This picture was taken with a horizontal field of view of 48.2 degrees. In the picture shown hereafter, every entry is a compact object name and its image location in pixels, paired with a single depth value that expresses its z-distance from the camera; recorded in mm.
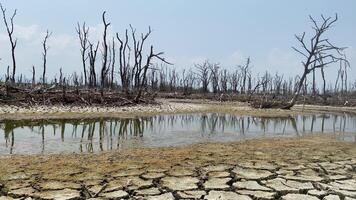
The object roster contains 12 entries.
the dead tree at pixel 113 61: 44862
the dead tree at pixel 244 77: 63319
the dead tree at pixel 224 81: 61222
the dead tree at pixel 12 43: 30141
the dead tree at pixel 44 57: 38469
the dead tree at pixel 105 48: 28345
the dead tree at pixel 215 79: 60025
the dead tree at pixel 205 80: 62181
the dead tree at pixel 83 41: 41031
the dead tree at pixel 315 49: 28750
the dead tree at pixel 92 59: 38562
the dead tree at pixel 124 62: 34650
